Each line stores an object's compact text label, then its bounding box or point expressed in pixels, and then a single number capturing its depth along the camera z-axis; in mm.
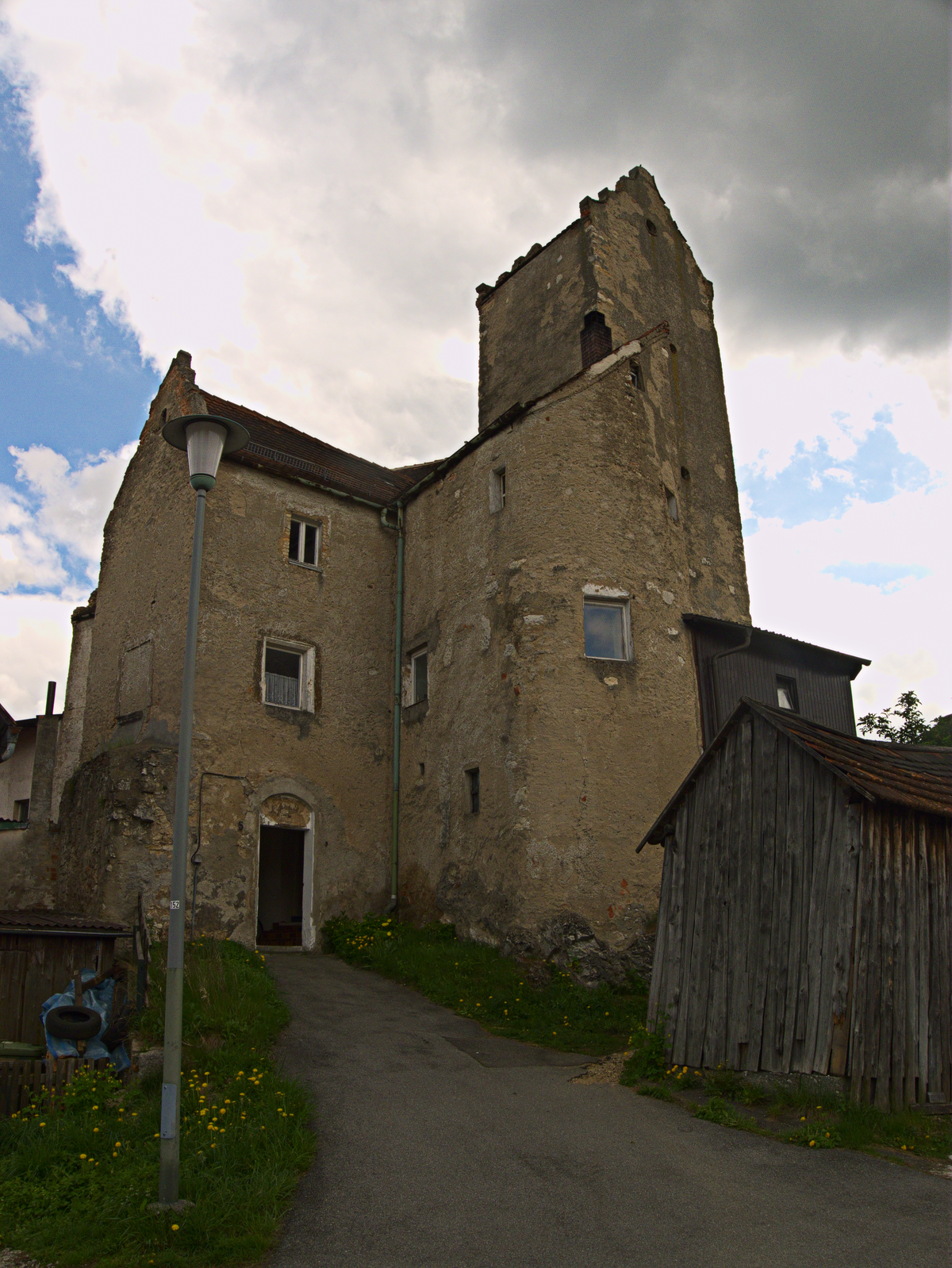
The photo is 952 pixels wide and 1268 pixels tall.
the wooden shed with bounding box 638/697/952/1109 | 8469
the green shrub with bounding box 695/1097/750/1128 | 8422
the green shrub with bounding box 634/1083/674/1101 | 9281
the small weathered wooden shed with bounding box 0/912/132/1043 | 10070
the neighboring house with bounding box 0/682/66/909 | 16734
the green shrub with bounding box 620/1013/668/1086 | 9859
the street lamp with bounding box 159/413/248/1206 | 6238
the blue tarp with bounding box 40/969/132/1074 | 9570
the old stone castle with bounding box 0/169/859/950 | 14852
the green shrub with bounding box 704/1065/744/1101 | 9023
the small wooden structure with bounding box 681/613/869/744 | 16797
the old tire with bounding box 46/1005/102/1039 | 9578
